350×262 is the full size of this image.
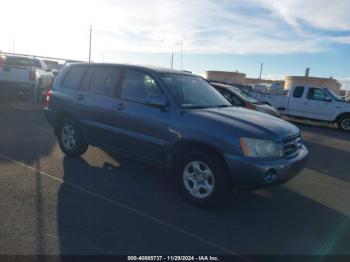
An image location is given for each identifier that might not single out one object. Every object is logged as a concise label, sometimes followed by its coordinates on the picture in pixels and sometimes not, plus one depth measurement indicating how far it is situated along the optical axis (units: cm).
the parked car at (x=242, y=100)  1143
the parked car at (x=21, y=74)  1302
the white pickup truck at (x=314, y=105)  1505
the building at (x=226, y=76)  4709
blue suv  435
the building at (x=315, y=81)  4576
